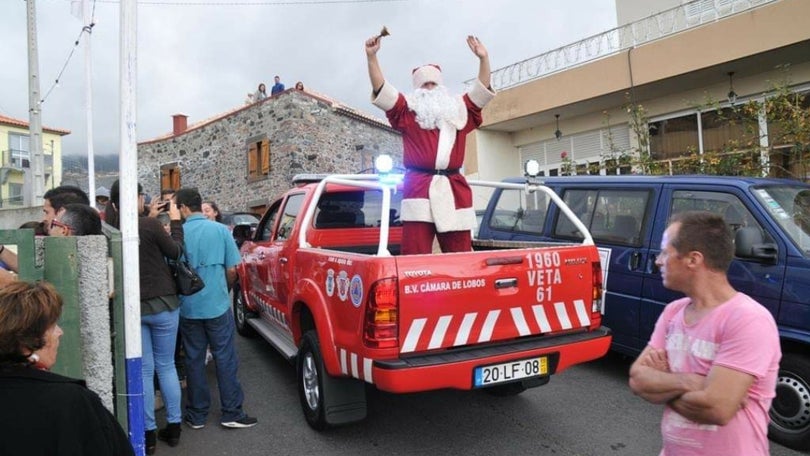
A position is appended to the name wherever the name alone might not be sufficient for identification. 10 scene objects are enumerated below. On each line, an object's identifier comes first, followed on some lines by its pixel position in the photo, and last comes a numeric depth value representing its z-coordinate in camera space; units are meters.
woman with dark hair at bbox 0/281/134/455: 1.40
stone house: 18.19
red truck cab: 2.95
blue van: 3.46
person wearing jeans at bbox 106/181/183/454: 3.52
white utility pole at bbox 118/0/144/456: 2.72
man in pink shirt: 1.51
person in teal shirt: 3.87
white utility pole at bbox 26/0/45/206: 11.85
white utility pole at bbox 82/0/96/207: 9.16
